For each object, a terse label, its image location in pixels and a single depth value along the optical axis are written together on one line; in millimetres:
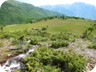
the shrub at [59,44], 9357
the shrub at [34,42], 10717
